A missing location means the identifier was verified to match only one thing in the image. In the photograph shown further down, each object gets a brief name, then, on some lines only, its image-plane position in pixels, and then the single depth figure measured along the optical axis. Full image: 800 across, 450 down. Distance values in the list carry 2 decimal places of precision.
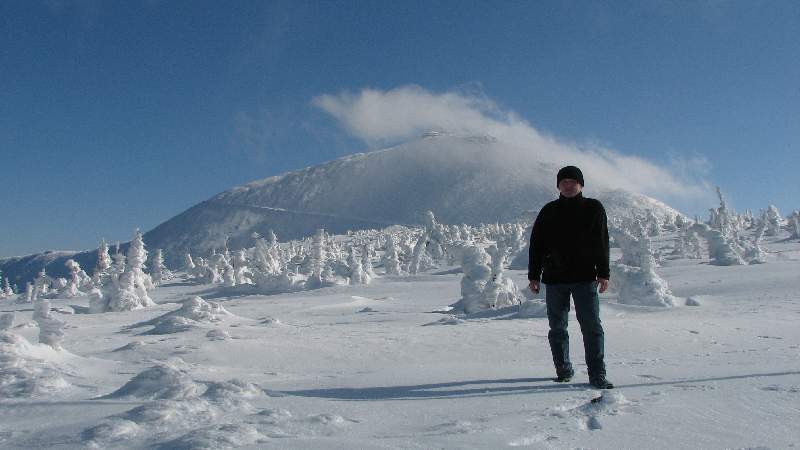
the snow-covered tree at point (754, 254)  36.15
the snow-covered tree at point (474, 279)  17.84
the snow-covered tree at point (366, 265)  51.31
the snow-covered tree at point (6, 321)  8.41
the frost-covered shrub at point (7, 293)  74.24
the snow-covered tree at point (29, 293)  57.12
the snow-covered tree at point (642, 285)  13.63
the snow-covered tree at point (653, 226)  76.73
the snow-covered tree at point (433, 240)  70.25
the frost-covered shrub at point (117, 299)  31.41
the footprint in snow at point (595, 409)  2.84
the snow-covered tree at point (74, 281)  55.21
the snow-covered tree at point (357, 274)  47.03
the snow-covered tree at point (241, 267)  63.31
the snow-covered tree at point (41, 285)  62.41
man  4.30
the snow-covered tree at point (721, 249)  34.94
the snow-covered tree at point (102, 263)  51.78
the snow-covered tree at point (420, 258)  60.42
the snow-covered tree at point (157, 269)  72.99
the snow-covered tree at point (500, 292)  17.59
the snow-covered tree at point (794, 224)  58.69
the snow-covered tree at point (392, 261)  59.65
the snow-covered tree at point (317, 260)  45.47
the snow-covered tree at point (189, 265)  81.56
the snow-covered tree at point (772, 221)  66.38
